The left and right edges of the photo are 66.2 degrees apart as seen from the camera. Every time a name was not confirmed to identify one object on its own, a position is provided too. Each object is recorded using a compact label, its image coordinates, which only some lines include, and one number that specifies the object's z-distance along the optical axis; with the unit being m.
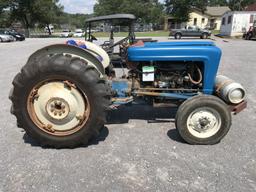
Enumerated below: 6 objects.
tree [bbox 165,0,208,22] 35.42
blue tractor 2.44
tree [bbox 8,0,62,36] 28.73
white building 23.08
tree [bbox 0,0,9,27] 28.41
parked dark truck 21.08
